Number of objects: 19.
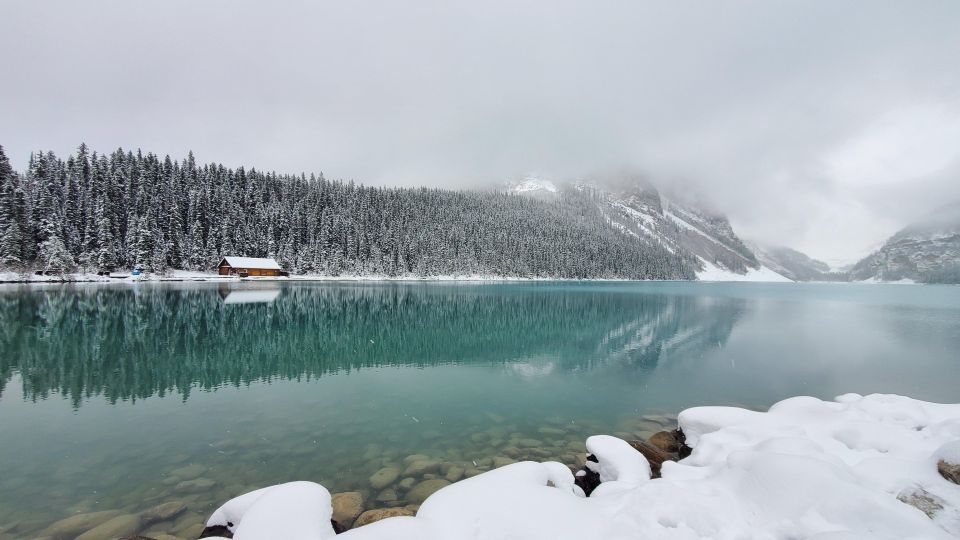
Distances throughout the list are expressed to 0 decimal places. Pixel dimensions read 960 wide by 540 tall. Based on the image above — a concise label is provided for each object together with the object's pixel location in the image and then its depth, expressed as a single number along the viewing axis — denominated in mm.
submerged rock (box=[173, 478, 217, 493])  10523
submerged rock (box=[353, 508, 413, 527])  8109
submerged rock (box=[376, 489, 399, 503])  10234
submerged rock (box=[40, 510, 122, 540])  8562
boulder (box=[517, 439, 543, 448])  13938
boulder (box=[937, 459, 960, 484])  7455
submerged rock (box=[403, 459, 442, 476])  11797
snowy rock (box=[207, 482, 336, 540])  6492
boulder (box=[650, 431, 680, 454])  12541
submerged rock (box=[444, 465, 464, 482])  11414
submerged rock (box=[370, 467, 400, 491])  11012
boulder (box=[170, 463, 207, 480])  11156
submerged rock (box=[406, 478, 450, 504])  10320
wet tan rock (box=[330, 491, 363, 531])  8906
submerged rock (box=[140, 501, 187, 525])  9162
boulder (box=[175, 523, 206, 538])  8531
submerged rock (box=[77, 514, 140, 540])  8477
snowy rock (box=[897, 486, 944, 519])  6879
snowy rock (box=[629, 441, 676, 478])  10734
